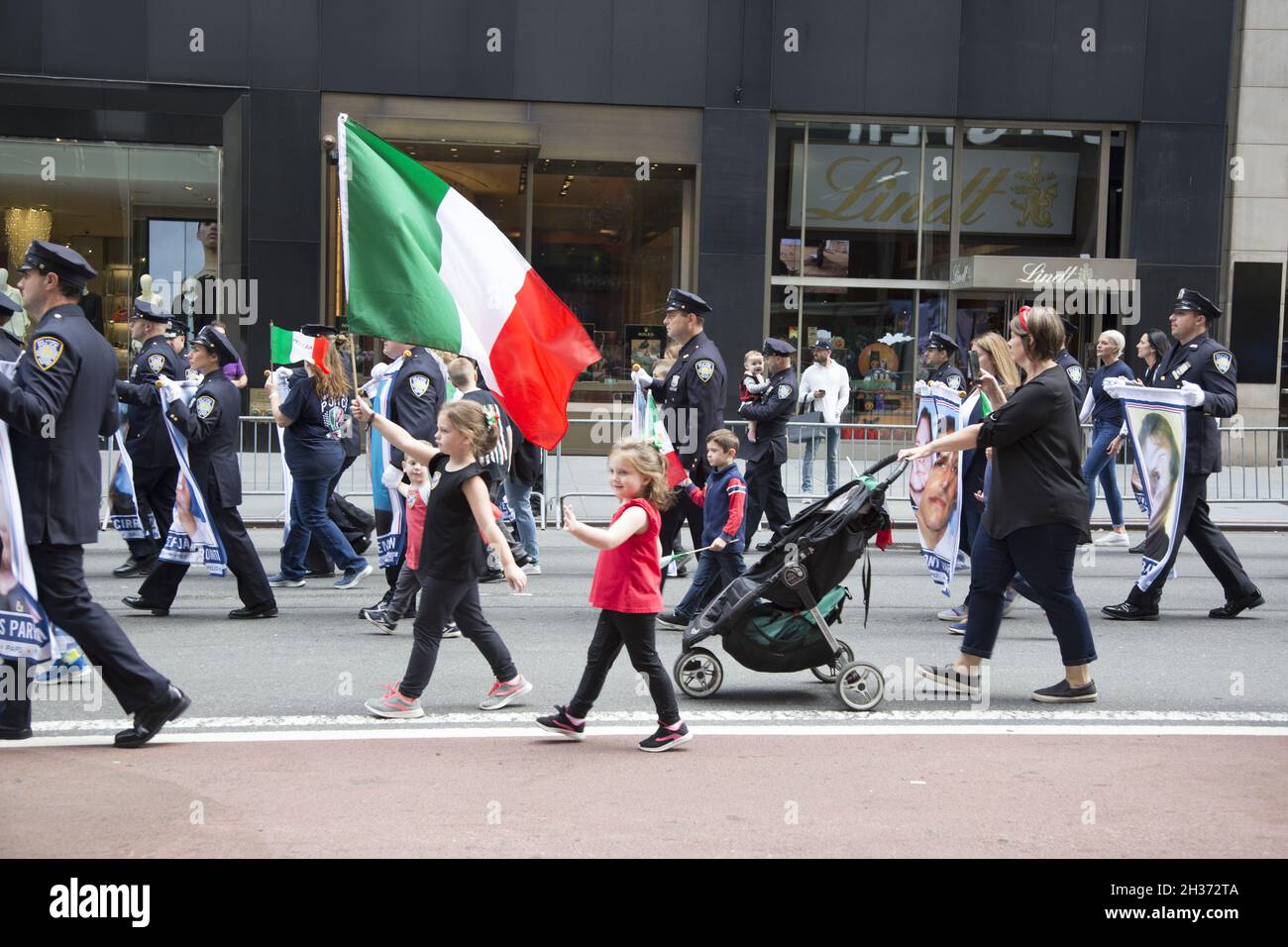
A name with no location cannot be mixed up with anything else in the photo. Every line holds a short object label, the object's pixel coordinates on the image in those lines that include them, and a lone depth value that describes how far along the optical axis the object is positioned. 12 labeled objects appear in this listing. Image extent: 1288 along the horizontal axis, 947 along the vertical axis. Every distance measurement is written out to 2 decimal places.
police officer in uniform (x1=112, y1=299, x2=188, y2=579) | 10.29
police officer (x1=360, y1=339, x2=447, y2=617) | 8.89
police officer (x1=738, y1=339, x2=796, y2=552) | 11.34
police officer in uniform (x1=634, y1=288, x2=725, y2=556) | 9.41
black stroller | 6.58
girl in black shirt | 6.20
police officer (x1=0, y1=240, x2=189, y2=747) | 5.52
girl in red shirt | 5.77
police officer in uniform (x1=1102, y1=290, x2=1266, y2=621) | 9.20
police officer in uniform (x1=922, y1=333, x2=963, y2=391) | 10.71
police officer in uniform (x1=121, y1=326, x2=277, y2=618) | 8.74
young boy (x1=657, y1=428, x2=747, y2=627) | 8.11
